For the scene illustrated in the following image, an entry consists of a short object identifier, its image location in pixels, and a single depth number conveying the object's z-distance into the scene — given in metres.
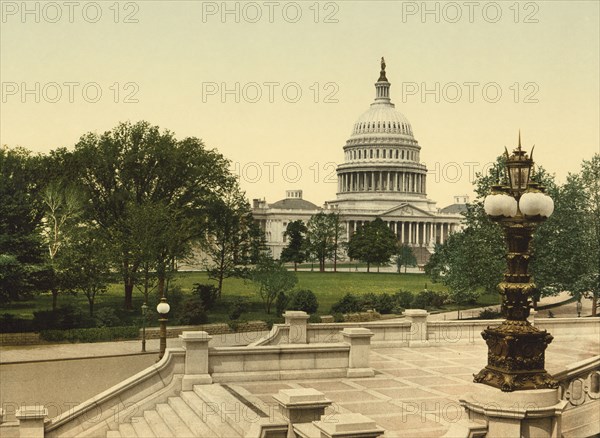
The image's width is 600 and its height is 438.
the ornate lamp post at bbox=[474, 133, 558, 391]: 10.57
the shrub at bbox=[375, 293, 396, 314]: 54.91
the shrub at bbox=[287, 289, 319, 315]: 51.81
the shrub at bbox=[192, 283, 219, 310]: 52.89
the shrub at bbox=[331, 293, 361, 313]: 52.66
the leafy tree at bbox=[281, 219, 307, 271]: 113.94
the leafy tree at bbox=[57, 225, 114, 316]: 45.19
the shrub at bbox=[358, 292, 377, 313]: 53.76
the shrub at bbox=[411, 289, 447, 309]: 60.47
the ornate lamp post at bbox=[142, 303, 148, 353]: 34.81
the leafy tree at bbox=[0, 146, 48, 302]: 41.69
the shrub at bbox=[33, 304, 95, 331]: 41.03
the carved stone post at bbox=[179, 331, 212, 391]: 20.11
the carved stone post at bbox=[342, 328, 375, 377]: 22.12
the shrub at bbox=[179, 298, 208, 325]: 45.94
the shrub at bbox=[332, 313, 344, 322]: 48.16
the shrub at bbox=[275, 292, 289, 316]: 51.50
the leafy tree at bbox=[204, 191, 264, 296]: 57.56
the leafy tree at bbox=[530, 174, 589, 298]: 48.78
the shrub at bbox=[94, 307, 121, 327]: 43.74
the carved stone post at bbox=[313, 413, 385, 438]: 9.89
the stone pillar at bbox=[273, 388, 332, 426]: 12.22
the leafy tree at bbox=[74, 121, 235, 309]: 51.16
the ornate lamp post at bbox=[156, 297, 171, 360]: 25.81
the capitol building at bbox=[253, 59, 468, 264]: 157.00
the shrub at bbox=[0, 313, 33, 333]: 40.00
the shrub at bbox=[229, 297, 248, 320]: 47.72
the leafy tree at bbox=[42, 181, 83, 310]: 46.25
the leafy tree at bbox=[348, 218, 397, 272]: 114.94
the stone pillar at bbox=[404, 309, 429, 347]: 29.64
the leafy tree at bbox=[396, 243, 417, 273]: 114.54
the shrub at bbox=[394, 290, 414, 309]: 59.03
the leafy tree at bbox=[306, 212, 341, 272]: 111.56
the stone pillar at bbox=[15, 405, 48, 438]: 18.00
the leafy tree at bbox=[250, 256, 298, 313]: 52.00
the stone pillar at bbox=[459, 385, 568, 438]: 9.95
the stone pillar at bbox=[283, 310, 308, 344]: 27.28
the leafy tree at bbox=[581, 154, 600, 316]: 51.25
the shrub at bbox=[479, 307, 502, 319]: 50.56
